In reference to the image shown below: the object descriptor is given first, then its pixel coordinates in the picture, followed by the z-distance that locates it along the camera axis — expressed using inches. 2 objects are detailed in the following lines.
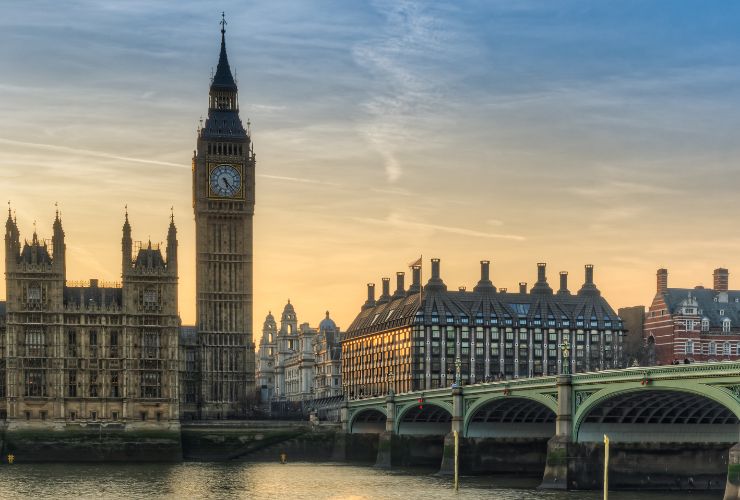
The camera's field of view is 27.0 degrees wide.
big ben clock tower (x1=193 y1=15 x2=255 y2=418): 7794.8
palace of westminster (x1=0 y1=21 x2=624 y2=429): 6983.3
